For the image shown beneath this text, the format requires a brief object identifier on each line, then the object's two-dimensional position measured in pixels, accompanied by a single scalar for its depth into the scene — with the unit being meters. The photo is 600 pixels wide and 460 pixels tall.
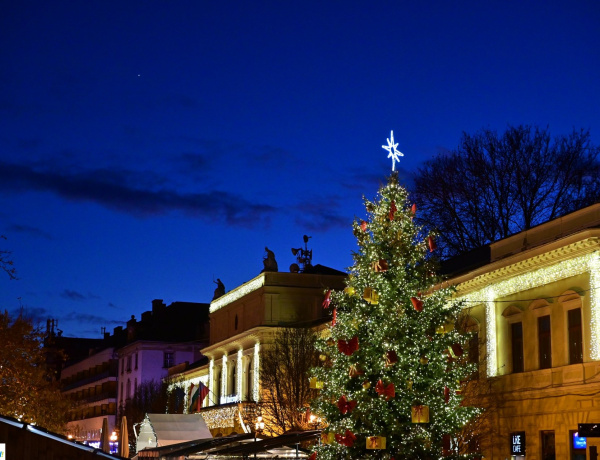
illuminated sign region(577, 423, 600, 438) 26.97
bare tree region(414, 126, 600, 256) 48.56
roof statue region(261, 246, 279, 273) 60.99
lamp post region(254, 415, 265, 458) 47.81
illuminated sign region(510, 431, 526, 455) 31.69
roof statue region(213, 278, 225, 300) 70.56
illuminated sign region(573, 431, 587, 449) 28.89
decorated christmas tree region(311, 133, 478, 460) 25.34
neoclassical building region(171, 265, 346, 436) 58.81
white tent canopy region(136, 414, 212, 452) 43.00
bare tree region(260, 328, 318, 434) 47.94
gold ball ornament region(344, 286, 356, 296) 26.80
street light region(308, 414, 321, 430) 40.47
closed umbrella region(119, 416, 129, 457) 43.66
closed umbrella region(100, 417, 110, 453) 43.91
